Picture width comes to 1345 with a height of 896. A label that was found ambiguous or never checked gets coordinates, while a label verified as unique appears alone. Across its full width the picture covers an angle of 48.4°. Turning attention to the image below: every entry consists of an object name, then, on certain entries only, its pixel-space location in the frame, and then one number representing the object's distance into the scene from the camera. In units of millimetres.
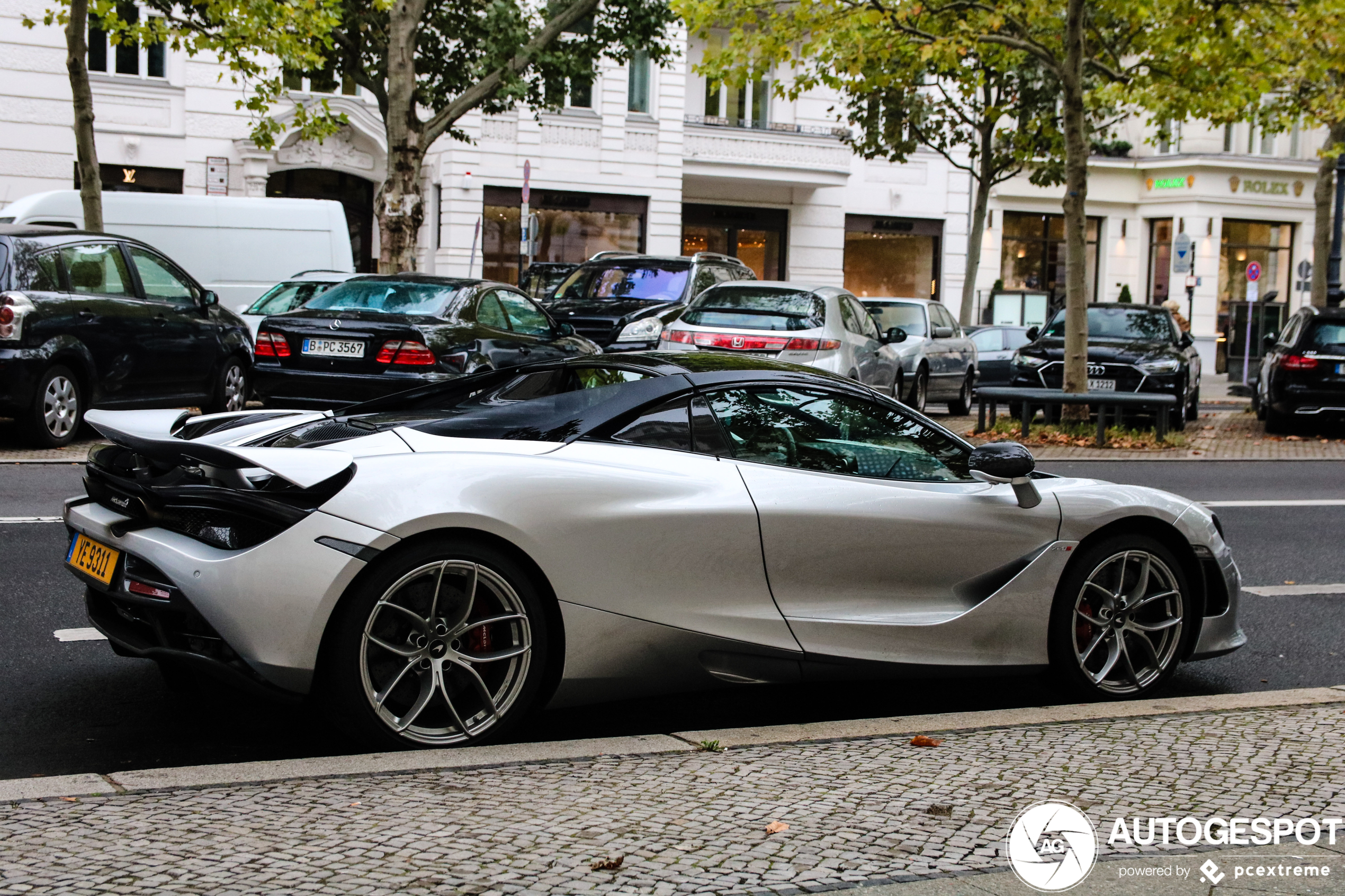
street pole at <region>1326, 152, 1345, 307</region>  25688
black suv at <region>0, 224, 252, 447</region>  12117
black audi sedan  19234
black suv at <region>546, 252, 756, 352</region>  18750
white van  21938
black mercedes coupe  12656
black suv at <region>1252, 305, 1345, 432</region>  19141
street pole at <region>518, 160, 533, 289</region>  23516
